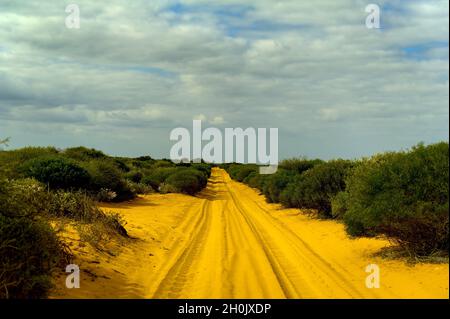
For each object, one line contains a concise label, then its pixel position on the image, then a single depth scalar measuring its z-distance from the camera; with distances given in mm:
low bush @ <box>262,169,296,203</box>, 31109
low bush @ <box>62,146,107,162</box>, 36562
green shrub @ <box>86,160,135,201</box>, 27306
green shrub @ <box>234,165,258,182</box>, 71419
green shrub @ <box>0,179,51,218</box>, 8422
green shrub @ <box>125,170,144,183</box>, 40719
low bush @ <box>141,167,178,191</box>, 41700
